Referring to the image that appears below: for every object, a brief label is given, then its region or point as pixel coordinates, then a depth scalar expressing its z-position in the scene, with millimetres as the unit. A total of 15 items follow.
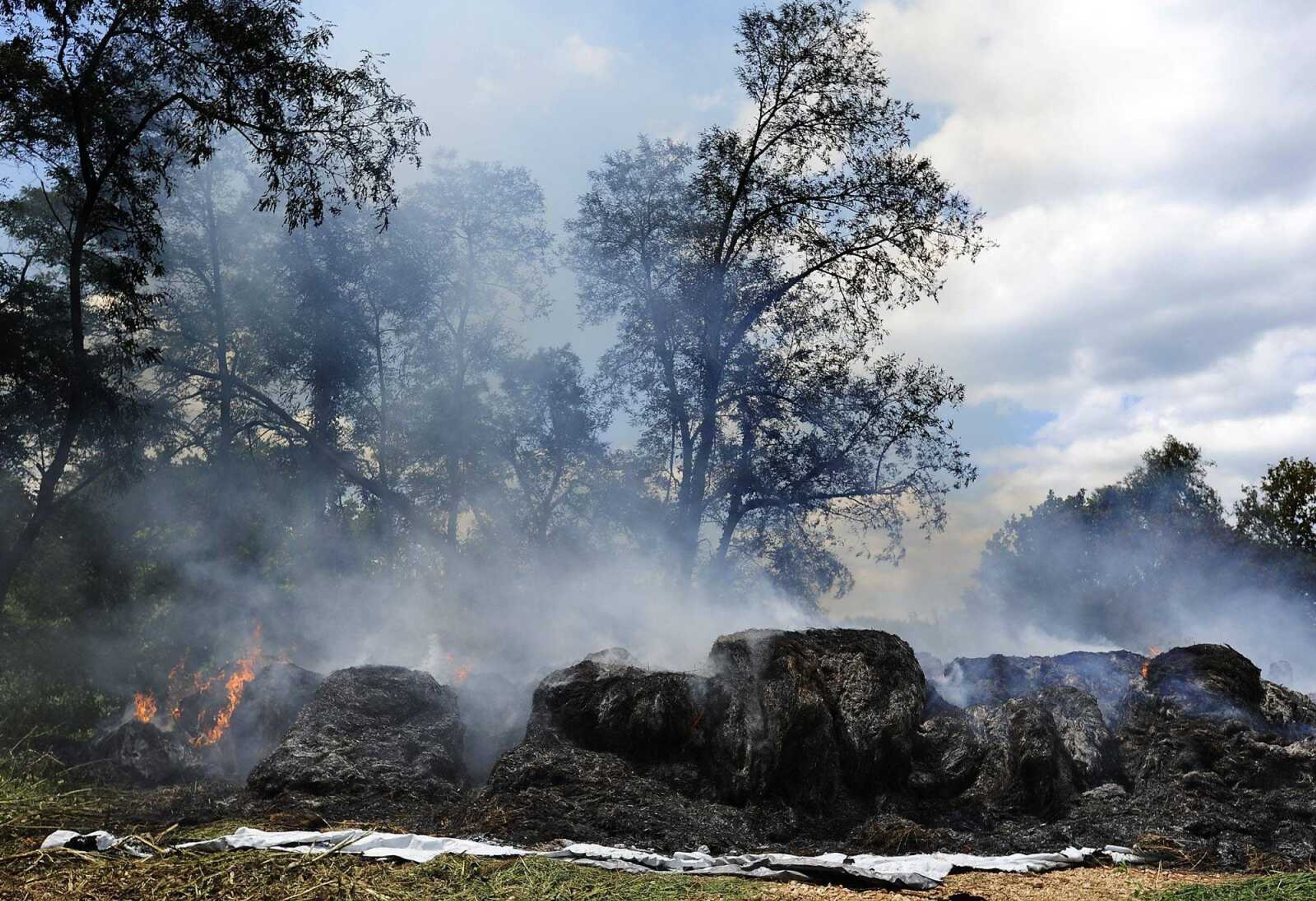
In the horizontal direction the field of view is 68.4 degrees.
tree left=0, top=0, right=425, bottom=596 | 12742
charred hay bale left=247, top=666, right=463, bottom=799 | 10039
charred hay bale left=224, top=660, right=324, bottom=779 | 13219
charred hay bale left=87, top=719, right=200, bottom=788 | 12000
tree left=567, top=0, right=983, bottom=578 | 20484
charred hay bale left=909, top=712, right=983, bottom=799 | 10859
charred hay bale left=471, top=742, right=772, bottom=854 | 8391
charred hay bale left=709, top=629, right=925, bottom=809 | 10352
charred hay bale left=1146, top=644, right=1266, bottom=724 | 12672
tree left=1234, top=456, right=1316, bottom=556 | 36562
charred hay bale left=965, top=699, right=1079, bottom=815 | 10578
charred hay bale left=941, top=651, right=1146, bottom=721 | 13758
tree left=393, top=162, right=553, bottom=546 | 24406
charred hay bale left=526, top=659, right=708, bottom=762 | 10938
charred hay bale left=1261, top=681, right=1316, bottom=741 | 13125
